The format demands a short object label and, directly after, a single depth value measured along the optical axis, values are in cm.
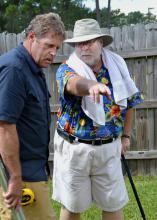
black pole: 509
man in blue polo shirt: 335
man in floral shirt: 429
